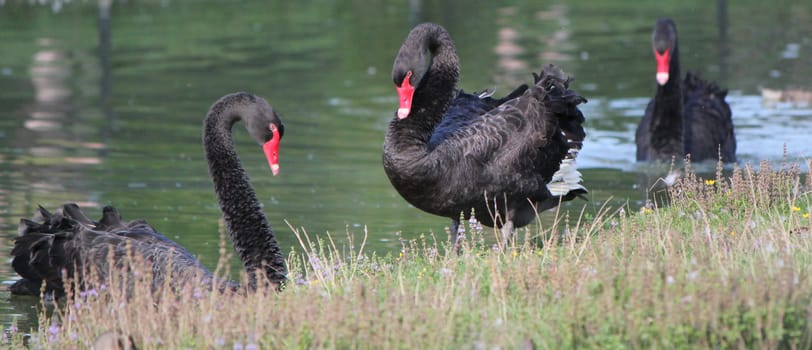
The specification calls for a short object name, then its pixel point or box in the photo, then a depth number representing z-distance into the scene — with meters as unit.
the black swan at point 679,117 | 25.52
